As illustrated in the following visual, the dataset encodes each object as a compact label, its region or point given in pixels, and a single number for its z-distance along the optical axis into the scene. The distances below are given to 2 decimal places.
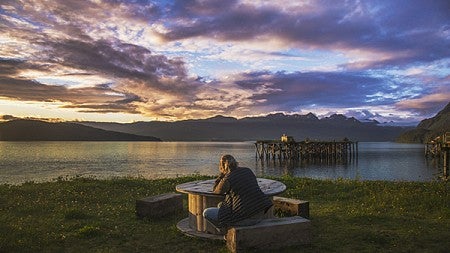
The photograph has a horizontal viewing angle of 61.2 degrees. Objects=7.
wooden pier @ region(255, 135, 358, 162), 73.00
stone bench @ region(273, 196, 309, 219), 10.41
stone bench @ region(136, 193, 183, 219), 10.77
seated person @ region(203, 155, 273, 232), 7.33
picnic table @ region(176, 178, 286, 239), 8.46
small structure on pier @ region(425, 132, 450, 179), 41.91
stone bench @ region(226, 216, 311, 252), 7.37
